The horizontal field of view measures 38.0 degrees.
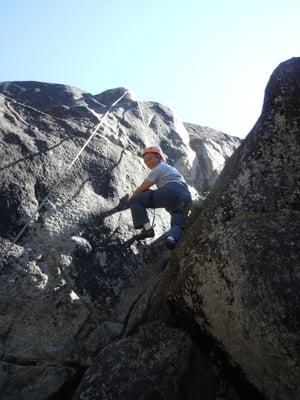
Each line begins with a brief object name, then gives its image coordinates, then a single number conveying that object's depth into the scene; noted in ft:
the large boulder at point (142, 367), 19.76
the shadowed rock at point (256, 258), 17.15
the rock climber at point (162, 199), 28.14
